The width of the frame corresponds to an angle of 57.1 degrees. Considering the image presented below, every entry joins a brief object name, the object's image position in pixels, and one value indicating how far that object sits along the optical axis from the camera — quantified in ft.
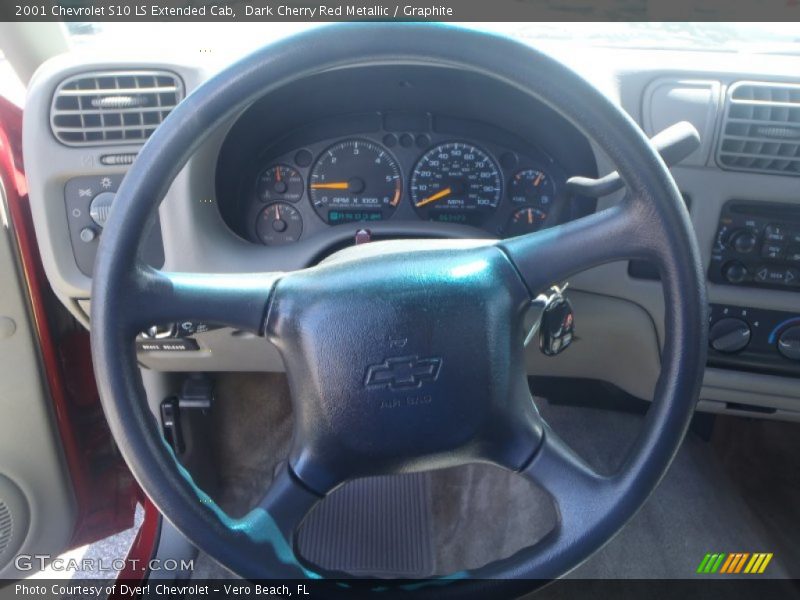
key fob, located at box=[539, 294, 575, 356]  3.21
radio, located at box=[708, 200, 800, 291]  4.00
